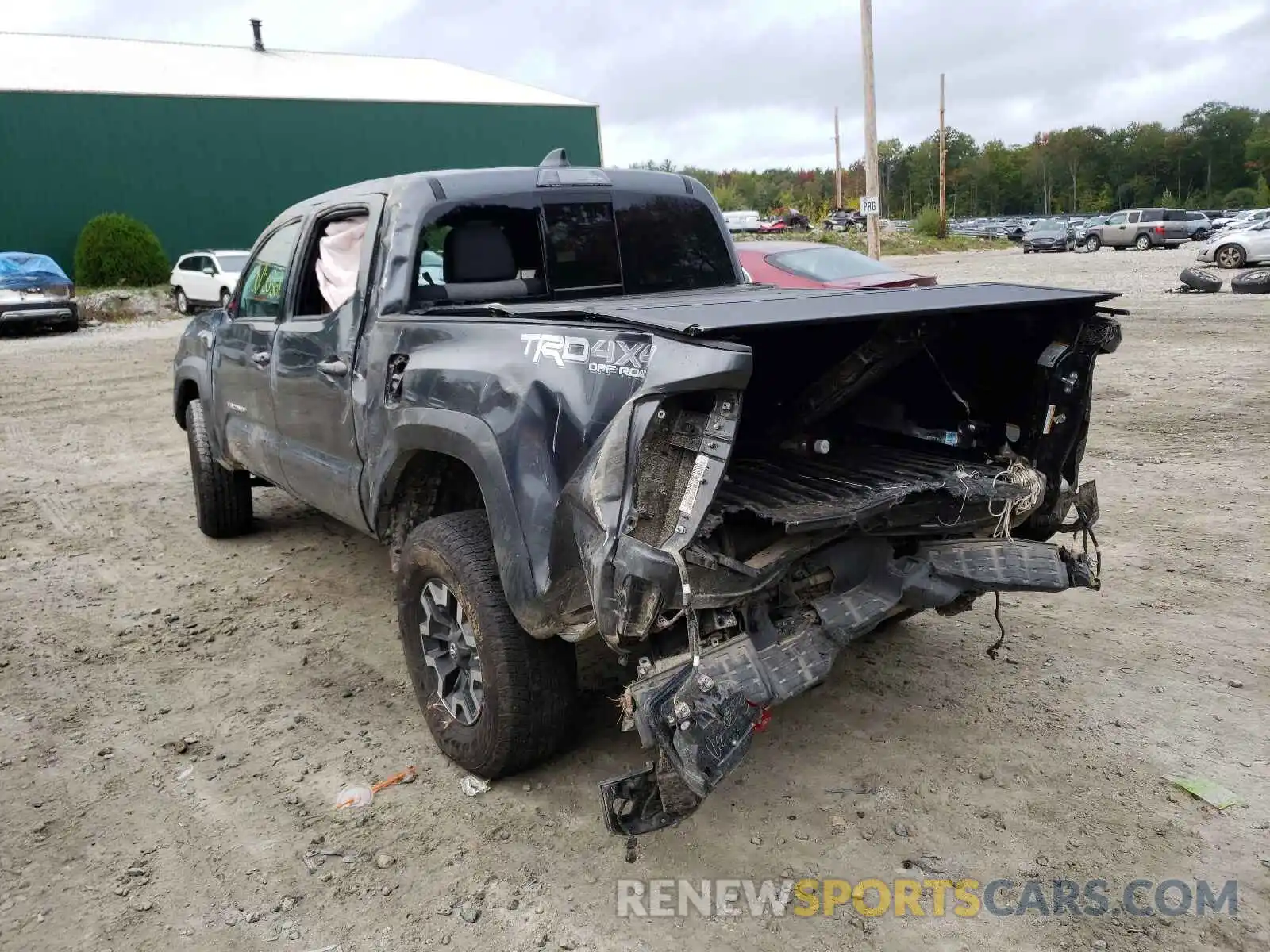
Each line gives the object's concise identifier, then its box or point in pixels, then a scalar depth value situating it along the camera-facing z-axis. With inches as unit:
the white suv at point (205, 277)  863.1
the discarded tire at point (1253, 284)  635.5
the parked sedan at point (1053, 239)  1492.4
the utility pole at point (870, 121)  730.6
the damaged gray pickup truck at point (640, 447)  102.9
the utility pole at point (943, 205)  1755.7
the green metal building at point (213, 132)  1081.4
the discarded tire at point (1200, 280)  661.9
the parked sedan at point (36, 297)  750.5
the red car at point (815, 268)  418.3
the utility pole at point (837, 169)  2340.7
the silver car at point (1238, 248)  858.1
